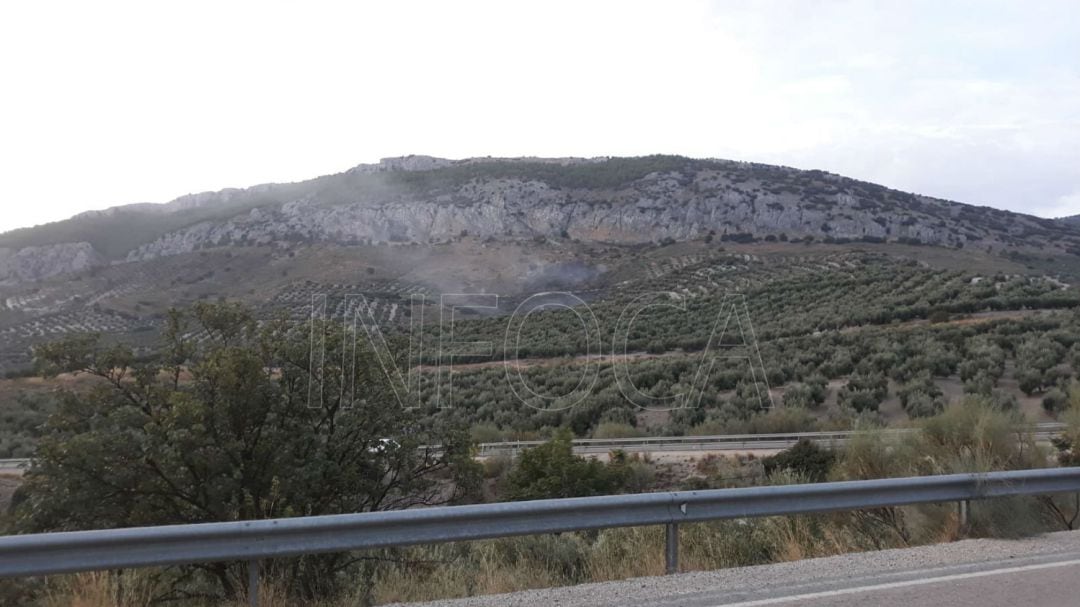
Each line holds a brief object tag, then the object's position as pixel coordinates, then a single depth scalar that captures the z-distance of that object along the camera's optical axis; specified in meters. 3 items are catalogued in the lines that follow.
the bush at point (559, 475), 14.98
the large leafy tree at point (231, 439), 9.10
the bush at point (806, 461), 14.40
